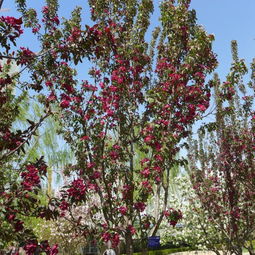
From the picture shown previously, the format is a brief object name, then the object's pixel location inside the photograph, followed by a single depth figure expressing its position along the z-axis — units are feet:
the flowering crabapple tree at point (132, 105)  20.89
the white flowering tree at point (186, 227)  44.55
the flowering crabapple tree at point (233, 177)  29.81
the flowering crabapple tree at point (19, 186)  12.46
